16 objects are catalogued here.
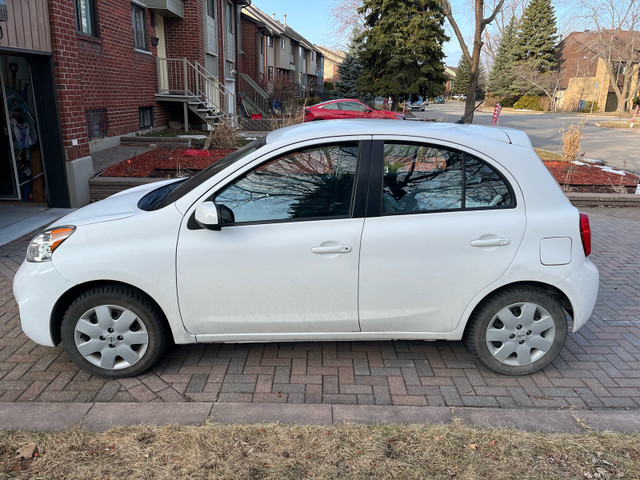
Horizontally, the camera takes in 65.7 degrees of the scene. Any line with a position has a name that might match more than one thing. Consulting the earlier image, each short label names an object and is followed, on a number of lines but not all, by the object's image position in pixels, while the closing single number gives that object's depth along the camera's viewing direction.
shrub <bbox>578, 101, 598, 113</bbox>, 52.69
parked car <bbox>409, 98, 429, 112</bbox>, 47.45
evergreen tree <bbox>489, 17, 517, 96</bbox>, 55.88
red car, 19.75
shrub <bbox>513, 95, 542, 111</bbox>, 53.25
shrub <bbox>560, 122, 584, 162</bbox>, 11.42
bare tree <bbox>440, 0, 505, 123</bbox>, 12.82
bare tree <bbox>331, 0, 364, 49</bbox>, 36.63
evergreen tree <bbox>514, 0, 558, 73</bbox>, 53.72
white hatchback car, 3.15
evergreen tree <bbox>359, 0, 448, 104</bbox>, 25.16
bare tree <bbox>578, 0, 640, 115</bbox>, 44.16
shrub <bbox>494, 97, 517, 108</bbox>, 58.56
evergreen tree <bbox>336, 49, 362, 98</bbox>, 36.09
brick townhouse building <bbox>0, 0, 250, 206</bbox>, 7.25
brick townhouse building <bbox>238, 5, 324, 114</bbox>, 27.47
